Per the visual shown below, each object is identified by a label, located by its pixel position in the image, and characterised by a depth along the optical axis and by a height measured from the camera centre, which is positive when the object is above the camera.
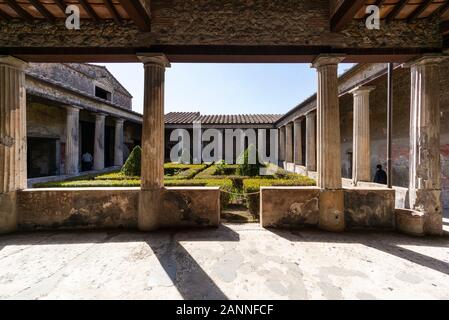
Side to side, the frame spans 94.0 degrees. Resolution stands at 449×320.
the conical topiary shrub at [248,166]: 9.14 -0.21
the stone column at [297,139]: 13.67 +1.44
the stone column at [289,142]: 15.99 +1.48
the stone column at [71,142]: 10.33 +1.00
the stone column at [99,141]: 12.38 +1.23
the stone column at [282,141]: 18.17 +1.76
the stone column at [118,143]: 14.34 +1.26
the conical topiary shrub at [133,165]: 8.04 -0.13
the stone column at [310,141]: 11.41 +1.09
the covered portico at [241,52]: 3.84 +2.02
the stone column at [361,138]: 6.79 +0.75
